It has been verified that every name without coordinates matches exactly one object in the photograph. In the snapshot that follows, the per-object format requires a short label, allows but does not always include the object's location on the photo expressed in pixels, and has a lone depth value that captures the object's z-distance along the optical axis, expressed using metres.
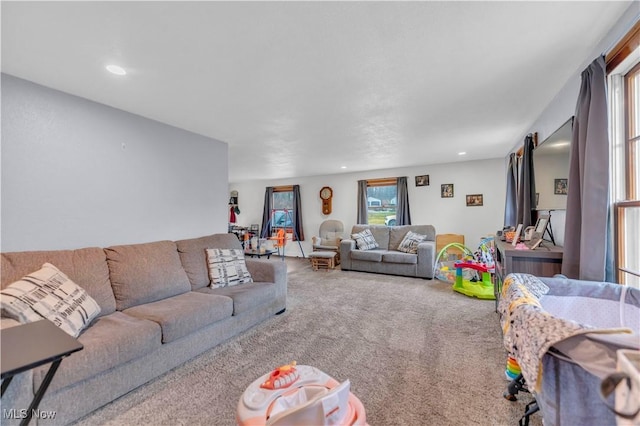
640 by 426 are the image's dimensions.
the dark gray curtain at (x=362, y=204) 6.84
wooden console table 2.22
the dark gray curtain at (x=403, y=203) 6.34
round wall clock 7.44
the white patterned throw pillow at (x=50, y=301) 1.56
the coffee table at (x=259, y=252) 4.58
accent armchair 6.52
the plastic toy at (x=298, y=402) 0.88
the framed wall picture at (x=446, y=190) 6.00
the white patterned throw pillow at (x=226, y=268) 2.90
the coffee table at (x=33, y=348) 0.94
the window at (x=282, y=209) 8.09
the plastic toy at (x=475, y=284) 3.74
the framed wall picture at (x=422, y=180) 6.23
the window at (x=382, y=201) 6.72
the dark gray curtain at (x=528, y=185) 3.24
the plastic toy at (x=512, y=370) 1.72
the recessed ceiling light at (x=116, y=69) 1.96
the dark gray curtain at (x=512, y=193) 4.34
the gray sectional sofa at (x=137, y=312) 1.50
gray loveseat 4.96
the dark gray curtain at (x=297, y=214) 7.77
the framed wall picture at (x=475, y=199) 5.74
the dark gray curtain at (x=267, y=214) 8.20
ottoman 5.77
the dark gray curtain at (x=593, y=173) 1.67
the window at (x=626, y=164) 1.65
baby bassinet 0.73
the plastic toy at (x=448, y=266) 4.75
